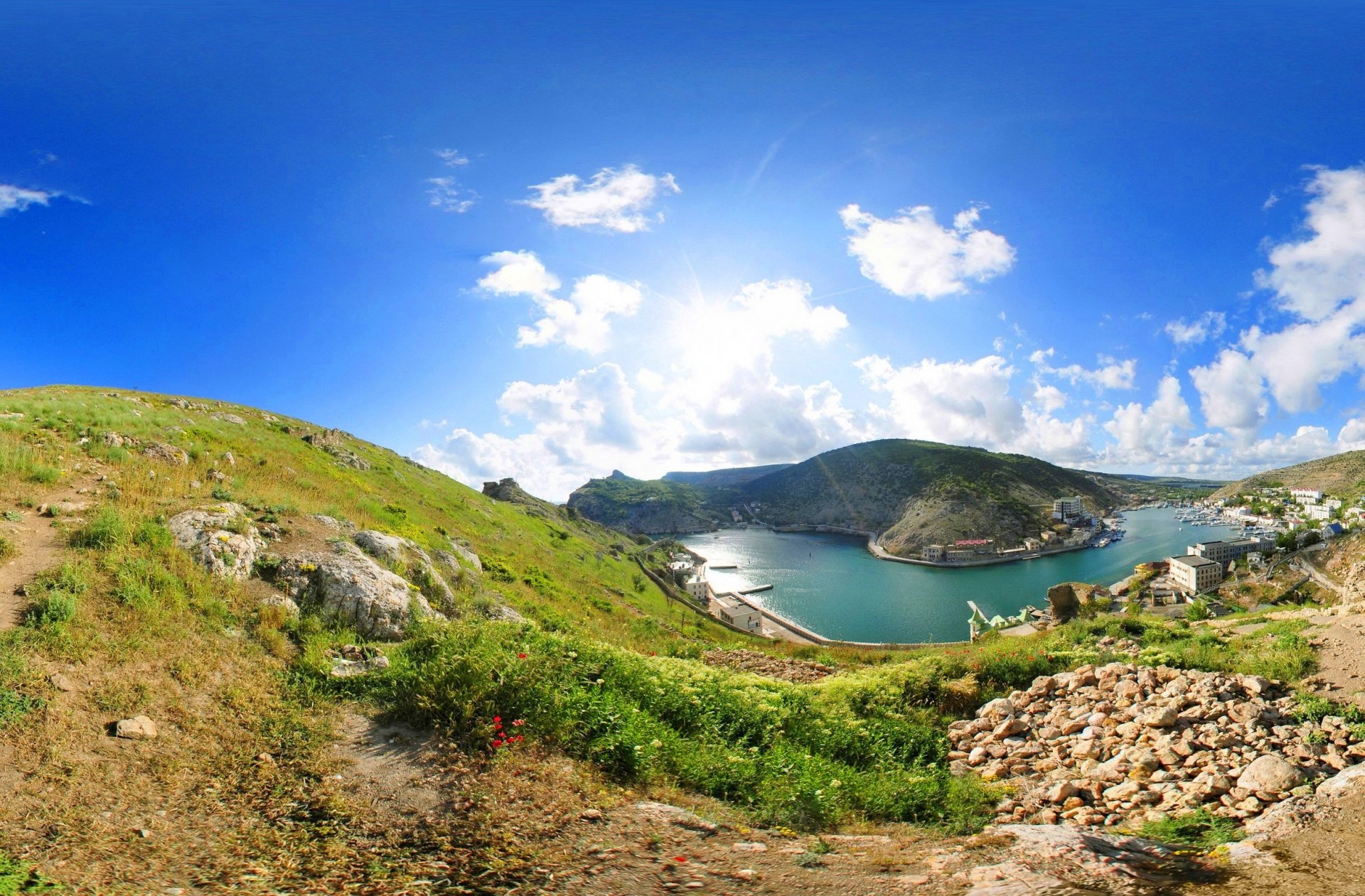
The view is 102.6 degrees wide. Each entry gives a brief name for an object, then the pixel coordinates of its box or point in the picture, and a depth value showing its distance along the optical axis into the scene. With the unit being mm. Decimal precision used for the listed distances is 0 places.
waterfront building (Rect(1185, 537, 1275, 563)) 94188
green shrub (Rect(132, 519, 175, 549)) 9391
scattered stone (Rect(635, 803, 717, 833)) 5301
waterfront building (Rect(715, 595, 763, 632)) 58281
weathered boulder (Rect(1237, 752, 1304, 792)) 6527
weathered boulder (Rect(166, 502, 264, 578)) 9469
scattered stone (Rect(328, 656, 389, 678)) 7762
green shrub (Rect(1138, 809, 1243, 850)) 5664
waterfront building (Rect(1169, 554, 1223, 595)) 72562
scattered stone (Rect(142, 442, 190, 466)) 15148
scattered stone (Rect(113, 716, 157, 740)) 5695
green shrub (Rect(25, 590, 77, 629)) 6859
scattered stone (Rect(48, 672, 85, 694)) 6039
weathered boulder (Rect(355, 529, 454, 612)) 12523
